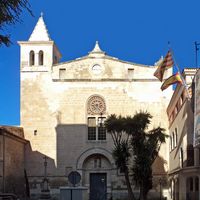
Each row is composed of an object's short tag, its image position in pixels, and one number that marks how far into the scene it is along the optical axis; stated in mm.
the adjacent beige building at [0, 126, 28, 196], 35031
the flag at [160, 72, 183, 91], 27000
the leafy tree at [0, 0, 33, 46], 5773
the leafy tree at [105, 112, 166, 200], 32094
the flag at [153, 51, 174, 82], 27984
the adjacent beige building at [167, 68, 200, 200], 27188
